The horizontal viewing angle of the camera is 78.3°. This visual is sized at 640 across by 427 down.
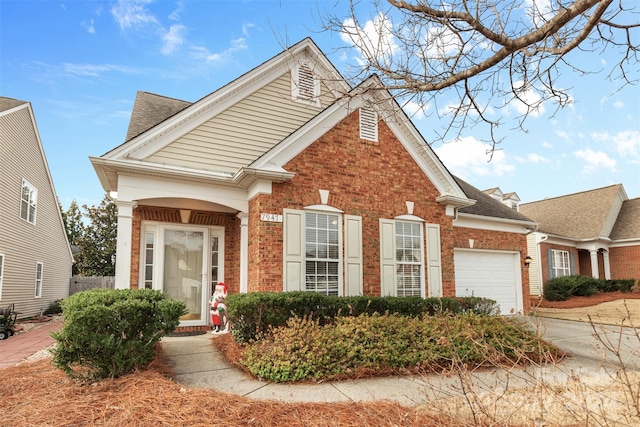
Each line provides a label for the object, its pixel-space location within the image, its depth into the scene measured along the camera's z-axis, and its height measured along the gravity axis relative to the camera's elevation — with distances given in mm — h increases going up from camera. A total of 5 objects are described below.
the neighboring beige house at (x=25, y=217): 13570 +1740
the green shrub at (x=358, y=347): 5497 -1347
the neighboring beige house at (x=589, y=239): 20062 +922
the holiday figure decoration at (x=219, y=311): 9086 -1194
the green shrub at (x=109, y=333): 4836 -928
